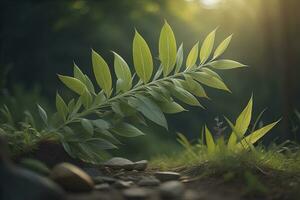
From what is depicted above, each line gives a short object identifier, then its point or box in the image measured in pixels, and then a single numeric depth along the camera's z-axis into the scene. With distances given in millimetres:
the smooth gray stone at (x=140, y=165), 2980
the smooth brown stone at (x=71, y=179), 2146
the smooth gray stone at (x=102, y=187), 2314
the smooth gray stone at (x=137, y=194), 2059
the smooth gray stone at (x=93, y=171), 2720
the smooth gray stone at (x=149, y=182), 2453
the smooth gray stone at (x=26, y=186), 1918
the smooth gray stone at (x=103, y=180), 2518
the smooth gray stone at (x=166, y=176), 2619
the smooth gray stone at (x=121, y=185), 2416
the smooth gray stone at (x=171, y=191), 2076
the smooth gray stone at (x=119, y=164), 2965
